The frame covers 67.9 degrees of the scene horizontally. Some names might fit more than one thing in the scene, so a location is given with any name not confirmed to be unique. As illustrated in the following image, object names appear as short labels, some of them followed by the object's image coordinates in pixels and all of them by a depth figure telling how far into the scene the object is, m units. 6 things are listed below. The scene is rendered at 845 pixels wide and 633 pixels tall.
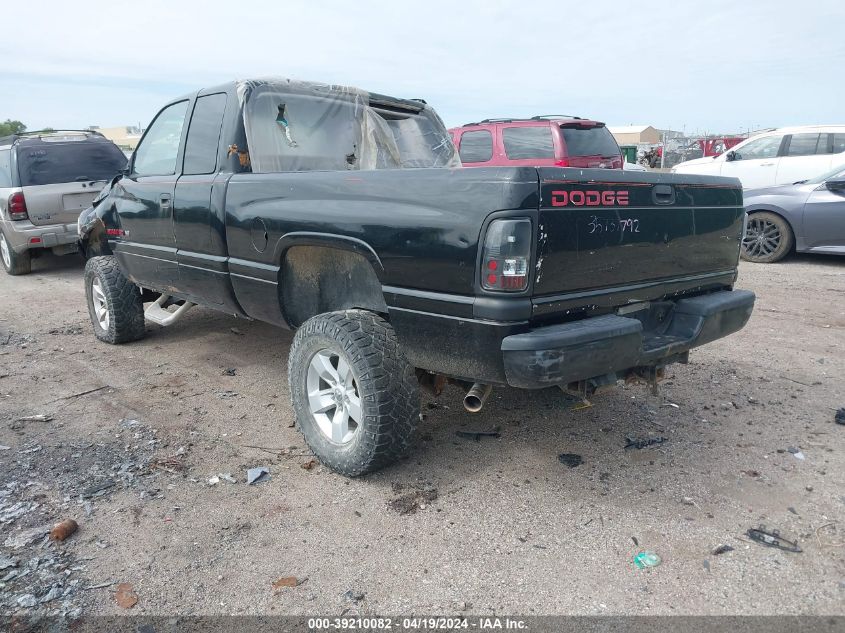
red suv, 9.48
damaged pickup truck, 2.53
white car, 10.86
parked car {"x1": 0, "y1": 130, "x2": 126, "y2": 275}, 8.49
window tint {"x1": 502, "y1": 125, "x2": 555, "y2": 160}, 9.58
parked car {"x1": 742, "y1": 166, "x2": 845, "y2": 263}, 8.23
